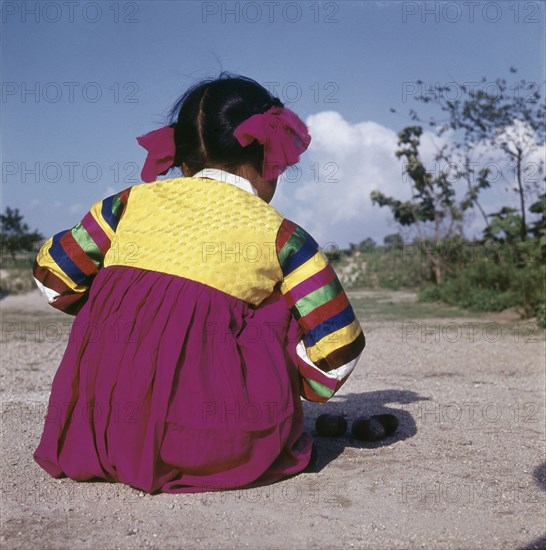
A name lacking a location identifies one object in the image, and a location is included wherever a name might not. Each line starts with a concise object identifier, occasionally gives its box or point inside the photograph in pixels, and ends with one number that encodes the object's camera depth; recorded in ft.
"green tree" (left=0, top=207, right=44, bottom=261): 74.43
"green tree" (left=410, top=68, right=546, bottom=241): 43.45
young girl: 7.88
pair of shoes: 10.46
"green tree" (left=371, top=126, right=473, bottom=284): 50.11
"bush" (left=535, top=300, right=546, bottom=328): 26.48
